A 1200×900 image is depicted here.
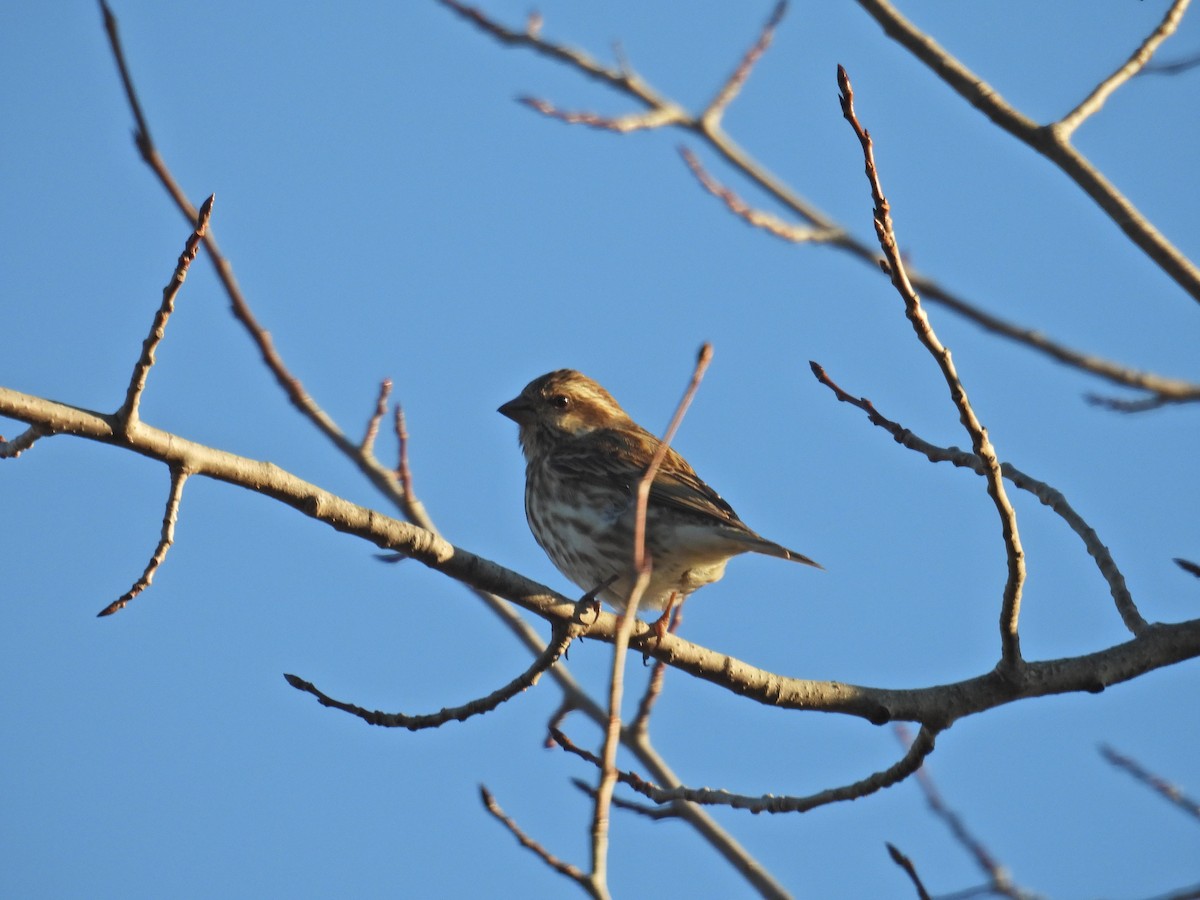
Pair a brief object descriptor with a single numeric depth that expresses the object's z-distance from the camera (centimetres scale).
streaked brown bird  1268
